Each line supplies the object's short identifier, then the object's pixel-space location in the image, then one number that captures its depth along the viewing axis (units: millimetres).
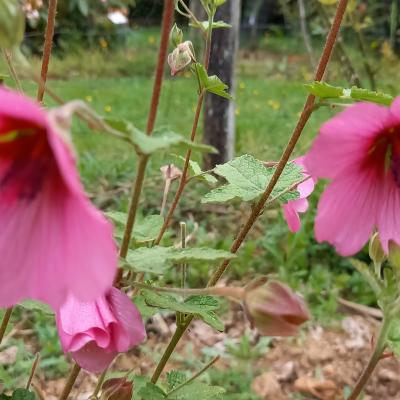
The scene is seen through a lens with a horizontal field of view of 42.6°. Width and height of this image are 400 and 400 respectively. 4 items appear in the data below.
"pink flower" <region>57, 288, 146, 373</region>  145
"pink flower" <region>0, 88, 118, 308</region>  97
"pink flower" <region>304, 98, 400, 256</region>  123
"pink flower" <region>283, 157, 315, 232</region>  187
